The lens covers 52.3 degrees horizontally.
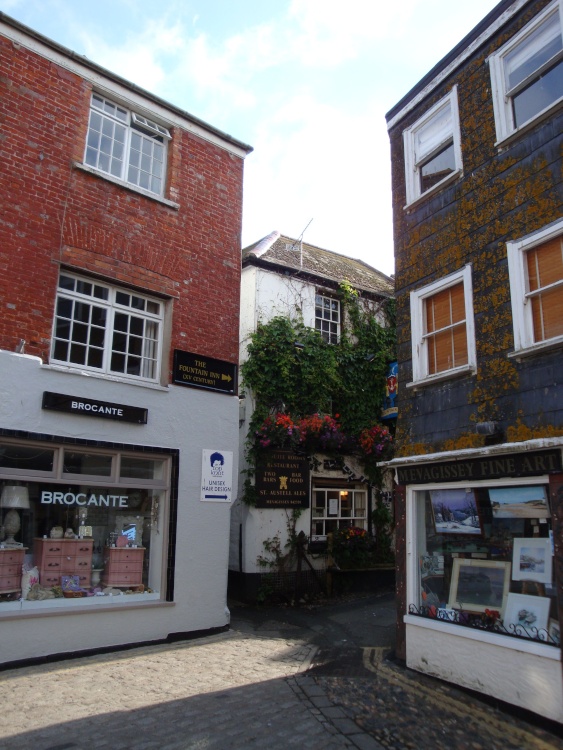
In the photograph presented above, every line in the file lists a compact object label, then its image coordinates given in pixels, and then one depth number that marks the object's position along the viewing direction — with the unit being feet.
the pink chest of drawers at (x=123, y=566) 27.94
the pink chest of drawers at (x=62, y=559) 26.04
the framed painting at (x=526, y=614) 20.29
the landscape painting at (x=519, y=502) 20.93
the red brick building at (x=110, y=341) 26.04
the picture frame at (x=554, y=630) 19.35
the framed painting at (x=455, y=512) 23.97
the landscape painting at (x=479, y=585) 22.25
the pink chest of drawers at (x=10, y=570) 24.66
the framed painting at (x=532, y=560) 20.58
